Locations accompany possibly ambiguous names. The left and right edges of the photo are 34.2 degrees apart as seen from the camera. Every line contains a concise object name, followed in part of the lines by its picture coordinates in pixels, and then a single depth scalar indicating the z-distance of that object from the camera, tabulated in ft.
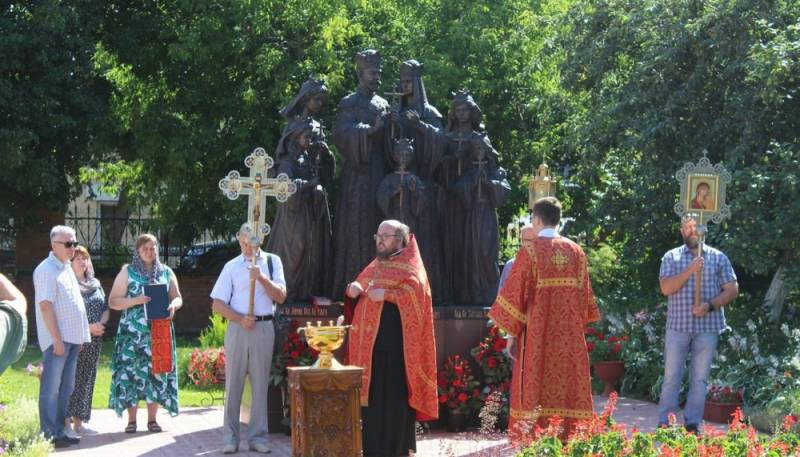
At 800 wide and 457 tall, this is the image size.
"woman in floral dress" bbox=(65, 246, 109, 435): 35.29
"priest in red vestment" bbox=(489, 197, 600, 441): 29.37
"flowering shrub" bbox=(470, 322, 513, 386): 36.04
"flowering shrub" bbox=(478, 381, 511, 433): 35.06
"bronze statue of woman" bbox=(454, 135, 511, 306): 38.09
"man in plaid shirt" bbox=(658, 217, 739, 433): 33.45
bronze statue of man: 37.35
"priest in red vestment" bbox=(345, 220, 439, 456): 31.42
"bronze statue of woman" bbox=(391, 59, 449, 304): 37.81
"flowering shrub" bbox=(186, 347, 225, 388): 49.03
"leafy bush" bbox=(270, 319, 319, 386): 34.83
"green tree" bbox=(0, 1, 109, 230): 71.10
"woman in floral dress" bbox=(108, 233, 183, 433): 35.37
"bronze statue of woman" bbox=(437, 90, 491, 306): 38.45
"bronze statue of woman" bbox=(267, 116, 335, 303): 36.86
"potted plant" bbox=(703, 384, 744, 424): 39.83
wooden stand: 26.89
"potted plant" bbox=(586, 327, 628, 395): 47.50
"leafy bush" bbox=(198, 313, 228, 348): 53.93
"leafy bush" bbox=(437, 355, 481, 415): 35.37
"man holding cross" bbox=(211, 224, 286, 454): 32.19
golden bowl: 27.25
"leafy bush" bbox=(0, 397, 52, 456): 27.84
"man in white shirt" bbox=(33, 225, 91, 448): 31.63
